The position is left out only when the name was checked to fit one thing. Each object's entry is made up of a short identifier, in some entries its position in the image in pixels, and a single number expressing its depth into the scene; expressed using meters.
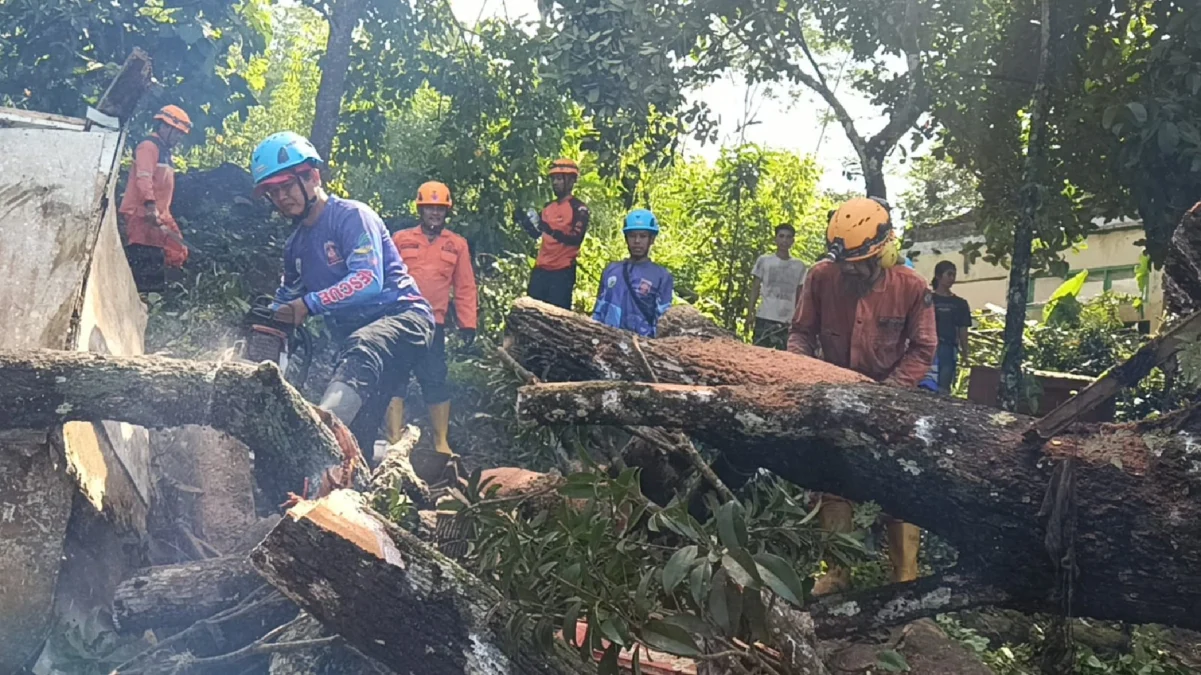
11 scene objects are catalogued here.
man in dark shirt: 7.63
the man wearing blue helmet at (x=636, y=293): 6.58
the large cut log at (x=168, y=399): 3.61
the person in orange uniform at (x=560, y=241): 7.28
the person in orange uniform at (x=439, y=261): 6.34
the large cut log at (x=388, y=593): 2.96
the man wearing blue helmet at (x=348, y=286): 4.58
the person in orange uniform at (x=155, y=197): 7.11
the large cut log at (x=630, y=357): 3.70
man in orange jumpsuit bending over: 4.37
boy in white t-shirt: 7.99
